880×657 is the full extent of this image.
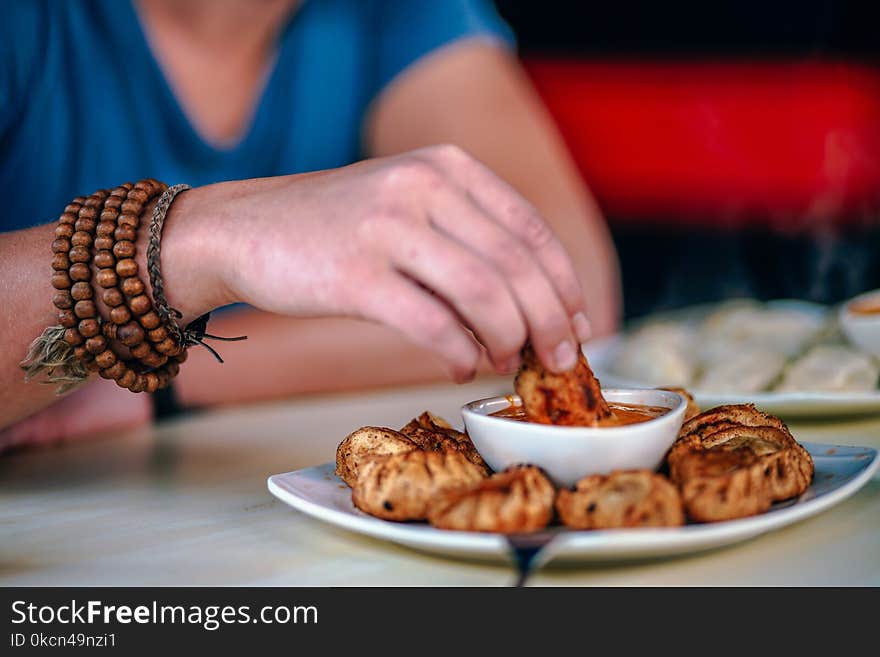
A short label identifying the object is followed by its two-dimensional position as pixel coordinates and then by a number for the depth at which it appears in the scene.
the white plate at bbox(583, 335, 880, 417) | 1.16
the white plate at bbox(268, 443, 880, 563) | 0.65
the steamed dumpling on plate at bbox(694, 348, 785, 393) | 1.32
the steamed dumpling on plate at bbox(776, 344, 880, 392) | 1.29
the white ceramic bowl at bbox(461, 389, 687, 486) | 0.75
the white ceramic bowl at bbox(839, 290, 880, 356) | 1.36
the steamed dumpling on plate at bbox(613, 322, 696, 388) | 1.42
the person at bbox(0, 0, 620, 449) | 0.75
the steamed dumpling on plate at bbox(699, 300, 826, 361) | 1.47
